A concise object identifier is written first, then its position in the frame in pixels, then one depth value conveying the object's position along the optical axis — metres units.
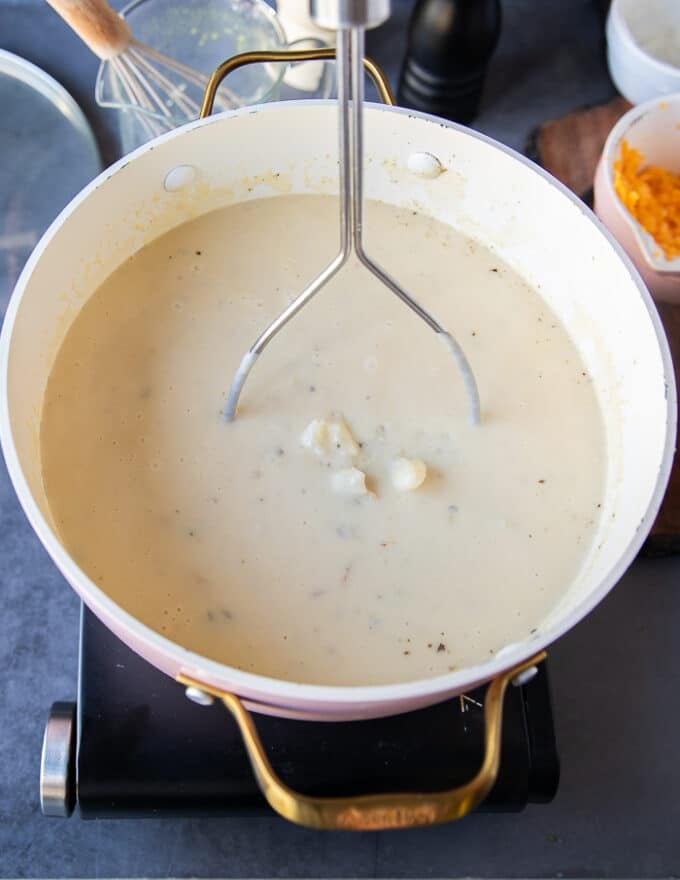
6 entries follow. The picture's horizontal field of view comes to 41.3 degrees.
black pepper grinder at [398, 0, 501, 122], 0.80
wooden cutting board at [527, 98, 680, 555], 0.86
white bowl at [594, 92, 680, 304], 0.74
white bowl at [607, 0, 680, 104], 0.84
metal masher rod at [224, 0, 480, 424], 0.40
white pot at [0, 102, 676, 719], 0.58
